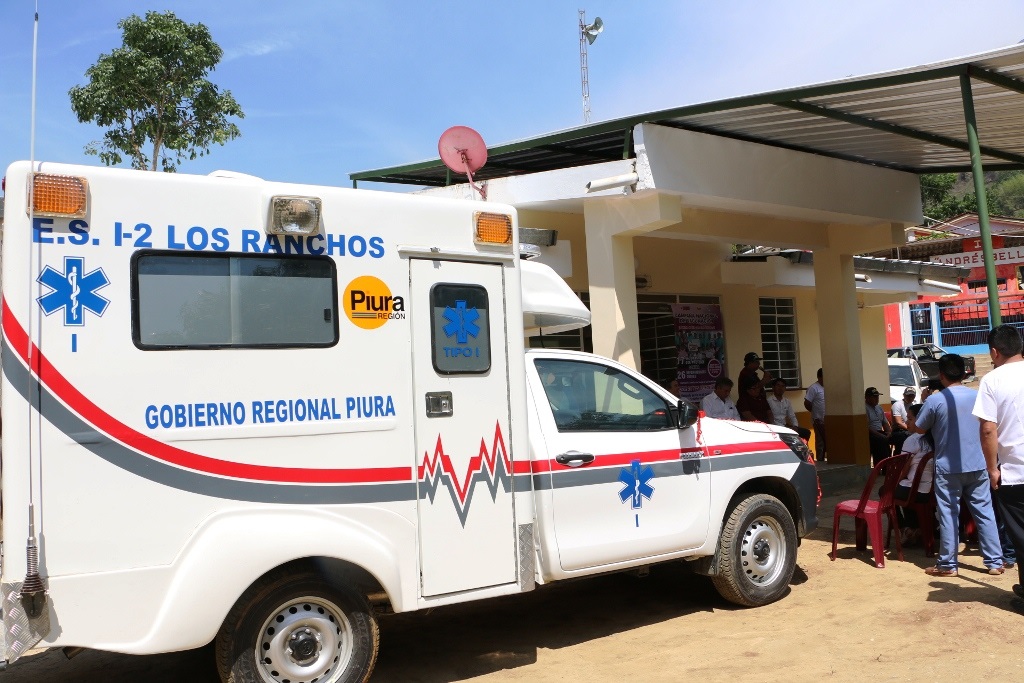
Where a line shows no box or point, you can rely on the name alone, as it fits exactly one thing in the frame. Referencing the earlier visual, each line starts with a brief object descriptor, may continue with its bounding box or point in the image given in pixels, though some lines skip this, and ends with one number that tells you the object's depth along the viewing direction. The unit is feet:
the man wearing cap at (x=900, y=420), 38.73
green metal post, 22.17
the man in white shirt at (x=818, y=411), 42.78
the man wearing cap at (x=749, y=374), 37.24
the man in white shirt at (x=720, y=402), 31.71
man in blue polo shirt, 21.97
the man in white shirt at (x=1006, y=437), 18.76
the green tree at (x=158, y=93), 55.88
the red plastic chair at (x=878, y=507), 24.32
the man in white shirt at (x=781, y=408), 38.68
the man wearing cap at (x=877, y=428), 39.29
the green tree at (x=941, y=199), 132.98
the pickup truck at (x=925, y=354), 77.51
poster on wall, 44.09
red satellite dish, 26.55
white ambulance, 13.24
